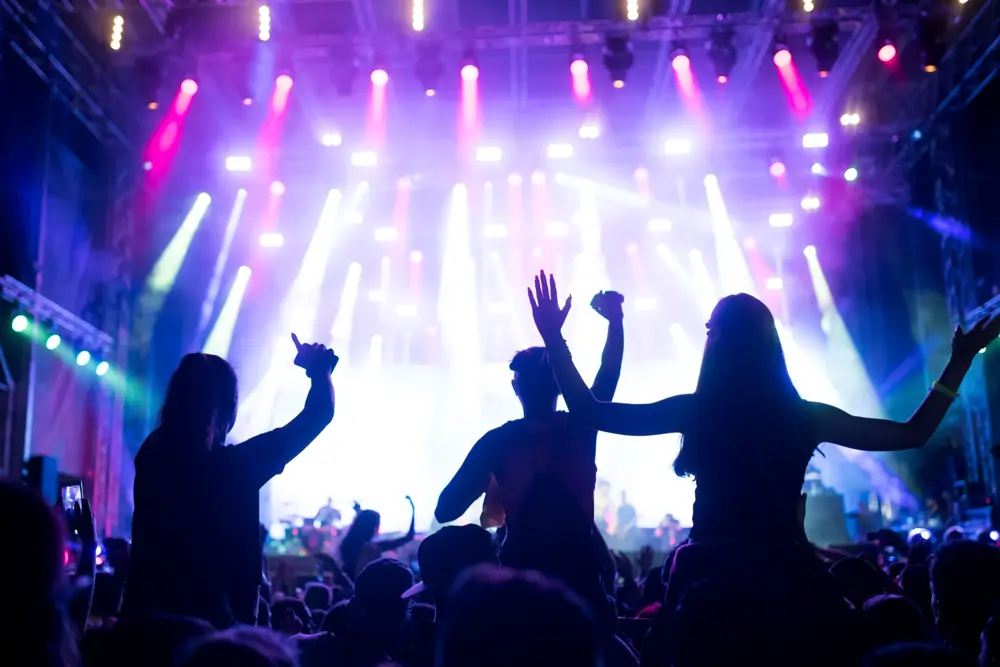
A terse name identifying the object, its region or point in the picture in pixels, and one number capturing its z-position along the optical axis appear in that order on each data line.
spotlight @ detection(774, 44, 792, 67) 10.16
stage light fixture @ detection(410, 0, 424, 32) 10.12
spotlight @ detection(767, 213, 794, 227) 16.52
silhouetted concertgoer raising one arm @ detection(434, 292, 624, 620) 2.46
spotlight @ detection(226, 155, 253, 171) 14.04
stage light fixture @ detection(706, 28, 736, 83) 9.97
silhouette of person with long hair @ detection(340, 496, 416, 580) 6.12
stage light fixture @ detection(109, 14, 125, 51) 10.04
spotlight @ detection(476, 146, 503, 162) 14.15
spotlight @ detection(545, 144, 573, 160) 14.59
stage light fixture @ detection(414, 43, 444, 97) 10.23
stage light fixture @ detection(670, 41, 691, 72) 10.25
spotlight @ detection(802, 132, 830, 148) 13.59
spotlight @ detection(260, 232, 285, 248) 16.62
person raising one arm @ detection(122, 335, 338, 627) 2.35
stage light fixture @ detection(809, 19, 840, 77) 9.77
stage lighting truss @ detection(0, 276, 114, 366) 9.65
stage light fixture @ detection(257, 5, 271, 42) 9.87
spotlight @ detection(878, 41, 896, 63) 10.01
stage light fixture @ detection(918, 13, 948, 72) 9.73
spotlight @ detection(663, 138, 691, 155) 13.85
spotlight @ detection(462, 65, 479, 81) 10.41
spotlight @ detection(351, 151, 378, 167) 14.23
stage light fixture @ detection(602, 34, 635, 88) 9.98
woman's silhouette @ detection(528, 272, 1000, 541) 2.20
